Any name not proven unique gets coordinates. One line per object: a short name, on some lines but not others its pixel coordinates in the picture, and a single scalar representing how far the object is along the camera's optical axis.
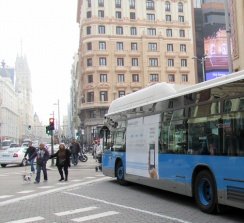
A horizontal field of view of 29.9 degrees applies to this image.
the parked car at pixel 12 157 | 31.67
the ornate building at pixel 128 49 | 89.69
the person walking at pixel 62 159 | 18.75
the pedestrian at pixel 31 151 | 21.53
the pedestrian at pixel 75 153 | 29.11
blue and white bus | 9.06
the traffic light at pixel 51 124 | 30.84
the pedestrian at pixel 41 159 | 18.79
